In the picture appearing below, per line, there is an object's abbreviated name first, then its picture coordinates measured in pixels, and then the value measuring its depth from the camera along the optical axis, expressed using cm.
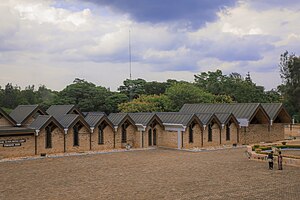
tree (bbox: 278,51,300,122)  5782
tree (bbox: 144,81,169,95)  8138
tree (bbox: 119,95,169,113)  5809
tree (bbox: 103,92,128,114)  6494
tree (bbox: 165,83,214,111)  5884
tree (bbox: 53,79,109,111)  6356
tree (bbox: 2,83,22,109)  7088
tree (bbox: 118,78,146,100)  7793
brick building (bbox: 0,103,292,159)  2911
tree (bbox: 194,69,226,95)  7250
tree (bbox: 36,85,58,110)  11404
